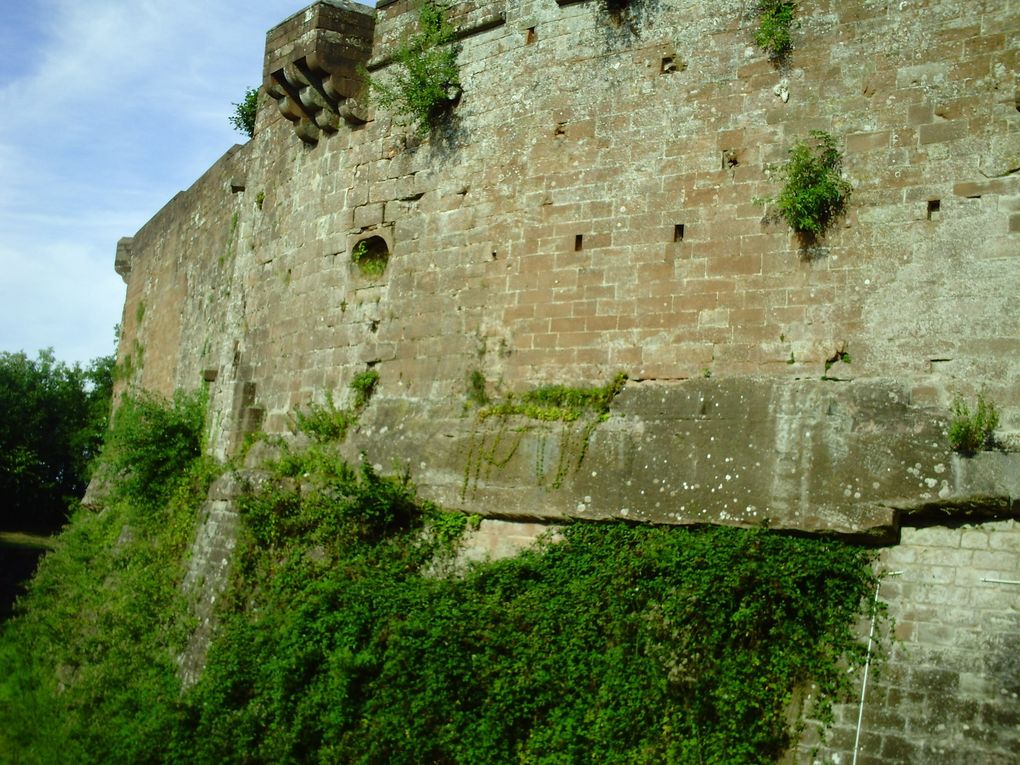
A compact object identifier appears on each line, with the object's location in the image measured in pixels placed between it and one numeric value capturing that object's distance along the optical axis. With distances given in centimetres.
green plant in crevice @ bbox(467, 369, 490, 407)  919
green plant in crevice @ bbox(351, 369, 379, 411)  1005
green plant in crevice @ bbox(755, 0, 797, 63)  836
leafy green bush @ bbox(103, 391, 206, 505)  1287
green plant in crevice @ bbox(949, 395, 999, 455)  689
